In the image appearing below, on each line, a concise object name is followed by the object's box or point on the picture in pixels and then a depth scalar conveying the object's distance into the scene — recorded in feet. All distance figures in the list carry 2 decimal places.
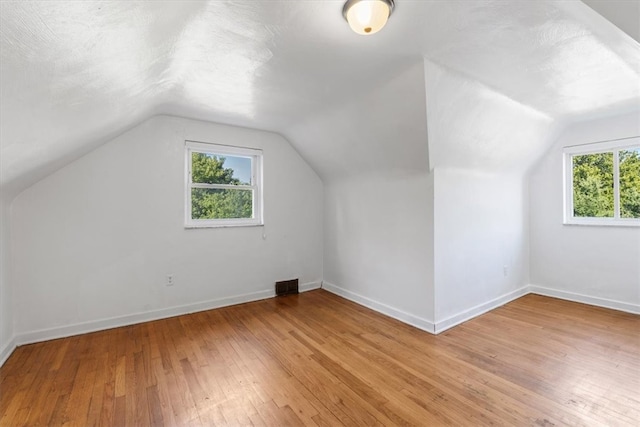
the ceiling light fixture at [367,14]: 4.62
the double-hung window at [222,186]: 11.23
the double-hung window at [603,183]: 10.98
